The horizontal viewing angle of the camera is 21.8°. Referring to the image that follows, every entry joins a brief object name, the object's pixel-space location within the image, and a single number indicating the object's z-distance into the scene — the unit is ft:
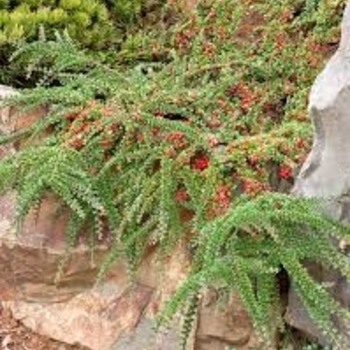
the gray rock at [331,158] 9.77
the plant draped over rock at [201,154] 9.51
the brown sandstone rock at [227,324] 10.44
